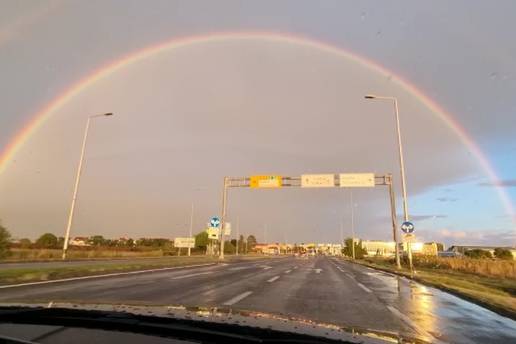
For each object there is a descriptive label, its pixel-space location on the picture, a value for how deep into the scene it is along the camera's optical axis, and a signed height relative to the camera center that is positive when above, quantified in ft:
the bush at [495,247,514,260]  345.31 +17.59
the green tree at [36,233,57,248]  317.91 +17.72
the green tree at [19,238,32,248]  235.07 +10.60
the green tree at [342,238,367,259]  334.67 +16.76
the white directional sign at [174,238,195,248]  230.15 +12.87
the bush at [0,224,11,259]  113.71 +5.30
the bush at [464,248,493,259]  348.38 +17.25
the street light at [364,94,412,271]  104.06 +21.48
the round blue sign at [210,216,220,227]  136.26 +14.43
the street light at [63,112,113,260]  105.91 +13.11
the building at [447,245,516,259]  478.80 +28.89
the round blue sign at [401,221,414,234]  87.35 +9.24
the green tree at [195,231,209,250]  359.66 +21.25
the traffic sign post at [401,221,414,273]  86.12 +8.59
